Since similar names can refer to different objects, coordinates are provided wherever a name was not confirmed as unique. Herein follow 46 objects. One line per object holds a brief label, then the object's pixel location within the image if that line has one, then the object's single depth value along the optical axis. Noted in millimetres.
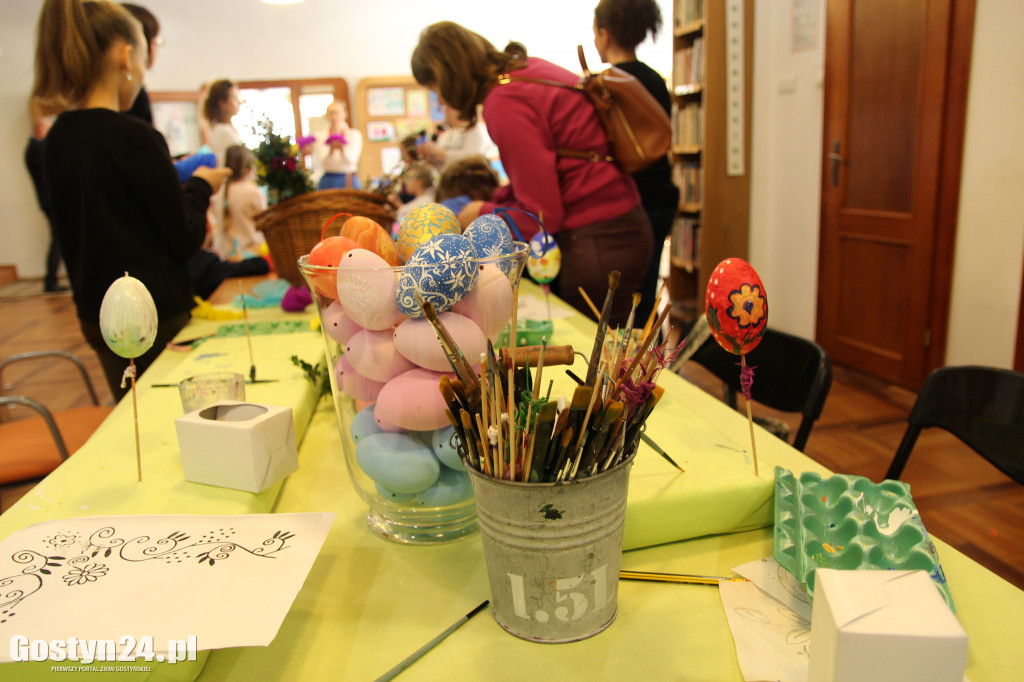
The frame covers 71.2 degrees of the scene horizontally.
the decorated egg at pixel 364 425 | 874
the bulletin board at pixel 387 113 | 7758
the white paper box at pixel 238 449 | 910
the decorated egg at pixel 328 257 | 855
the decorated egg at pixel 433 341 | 791
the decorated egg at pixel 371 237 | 917
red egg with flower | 858
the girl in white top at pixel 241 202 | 3580
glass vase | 804
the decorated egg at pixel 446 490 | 860
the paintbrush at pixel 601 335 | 636
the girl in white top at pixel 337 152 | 4023
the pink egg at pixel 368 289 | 805
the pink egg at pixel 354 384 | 875
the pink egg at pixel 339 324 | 865
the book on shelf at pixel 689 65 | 4371
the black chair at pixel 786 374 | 1392
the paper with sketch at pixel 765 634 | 643
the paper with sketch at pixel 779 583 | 729
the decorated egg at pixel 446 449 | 824
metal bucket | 643
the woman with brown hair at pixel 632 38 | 2391
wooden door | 2943
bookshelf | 4105
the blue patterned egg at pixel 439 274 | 773
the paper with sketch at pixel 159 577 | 614
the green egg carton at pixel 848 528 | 718
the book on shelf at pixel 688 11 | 4430
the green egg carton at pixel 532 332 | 1479
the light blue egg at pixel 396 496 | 875
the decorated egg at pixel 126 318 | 929
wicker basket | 2059
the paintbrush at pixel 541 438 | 583
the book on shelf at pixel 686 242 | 4934
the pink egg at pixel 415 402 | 806
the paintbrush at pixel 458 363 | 643
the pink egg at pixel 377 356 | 833
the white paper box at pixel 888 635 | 490
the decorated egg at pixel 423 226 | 925
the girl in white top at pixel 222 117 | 3770
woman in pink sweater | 1895
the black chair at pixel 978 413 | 1179
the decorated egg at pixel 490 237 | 894
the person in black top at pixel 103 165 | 1608
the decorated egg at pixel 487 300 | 825
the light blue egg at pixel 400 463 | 833
